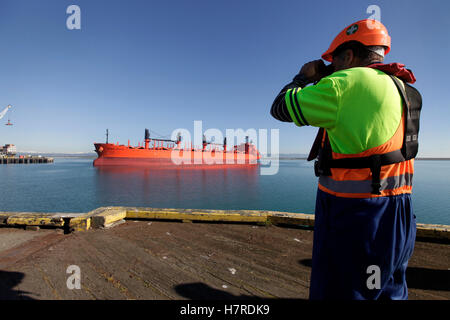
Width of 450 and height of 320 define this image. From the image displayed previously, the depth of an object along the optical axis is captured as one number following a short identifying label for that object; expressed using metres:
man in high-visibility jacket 0.99
